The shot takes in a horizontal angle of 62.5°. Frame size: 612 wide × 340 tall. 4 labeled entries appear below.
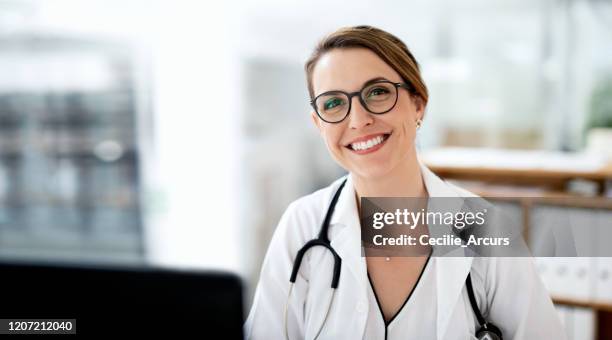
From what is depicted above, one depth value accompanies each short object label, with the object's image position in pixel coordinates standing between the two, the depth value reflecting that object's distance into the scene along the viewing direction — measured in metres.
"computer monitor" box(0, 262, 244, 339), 0.61
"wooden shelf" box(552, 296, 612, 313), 1.40
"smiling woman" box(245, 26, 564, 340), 0.83
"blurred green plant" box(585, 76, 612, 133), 2.97
